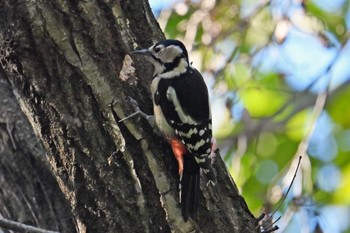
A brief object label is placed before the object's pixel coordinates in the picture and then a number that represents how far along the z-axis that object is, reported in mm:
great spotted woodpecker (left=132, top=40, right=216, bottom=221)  6486
